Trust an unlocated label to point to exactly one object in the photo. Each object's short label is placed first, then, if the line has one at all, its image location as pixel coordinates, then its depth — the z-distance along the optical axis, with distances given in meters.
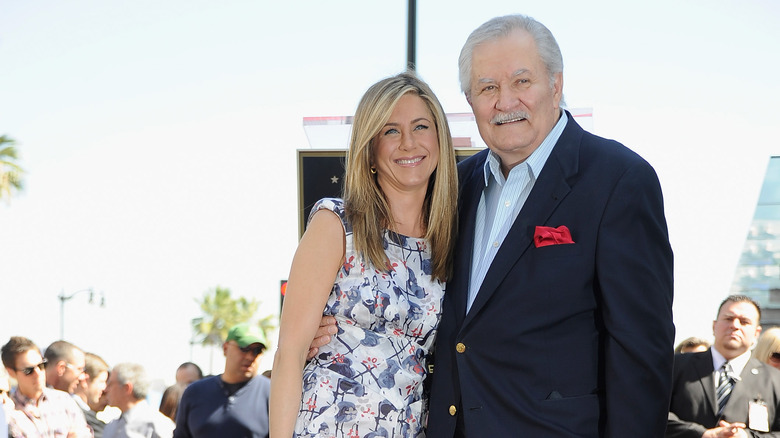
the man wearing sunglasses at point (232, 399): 6.51
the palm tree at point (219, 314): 69.88
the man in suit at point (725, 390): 5.85
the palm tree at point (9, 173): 32.78
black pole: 5.40
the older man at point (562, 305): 2.88
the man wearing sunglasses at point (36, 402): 6.66
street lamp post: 32.94
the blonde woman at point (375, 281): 3.20
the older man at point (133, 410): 7.41
